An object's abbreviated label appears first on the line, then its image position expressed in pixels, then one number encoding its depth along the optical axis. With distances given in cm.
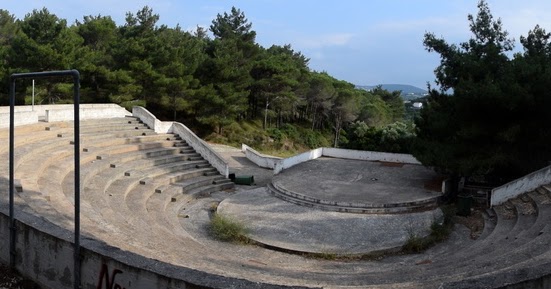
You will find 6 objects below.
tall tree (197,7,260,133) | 3206
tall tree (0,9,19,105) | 2418
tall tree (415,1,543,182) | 1478
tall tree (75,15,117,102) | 2669
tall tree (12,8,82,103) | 2372
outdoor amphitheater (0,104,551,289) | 568
